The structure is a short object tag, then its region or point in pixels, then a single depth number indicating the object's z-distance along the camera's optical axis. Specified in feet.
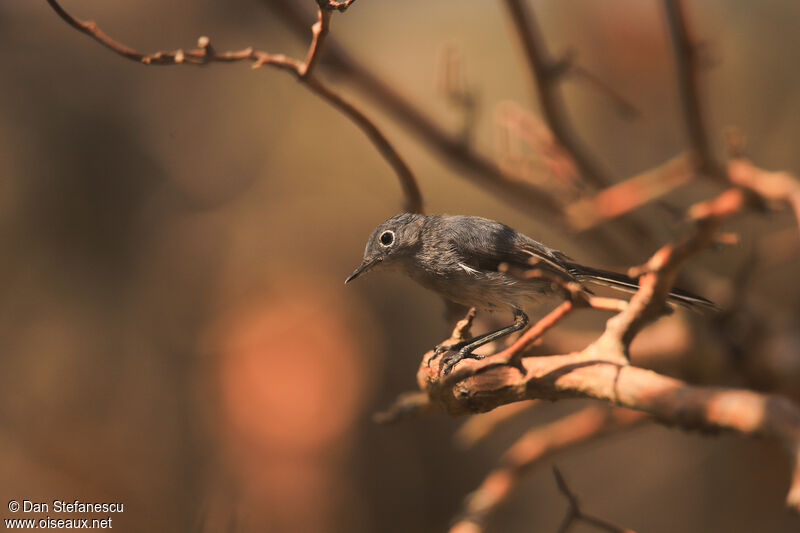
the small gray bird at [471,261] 10.21
